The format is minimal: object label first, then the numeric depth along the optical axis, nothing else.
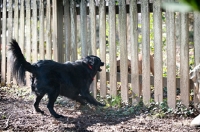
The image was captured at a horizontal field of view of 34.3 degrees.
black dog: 4.69
